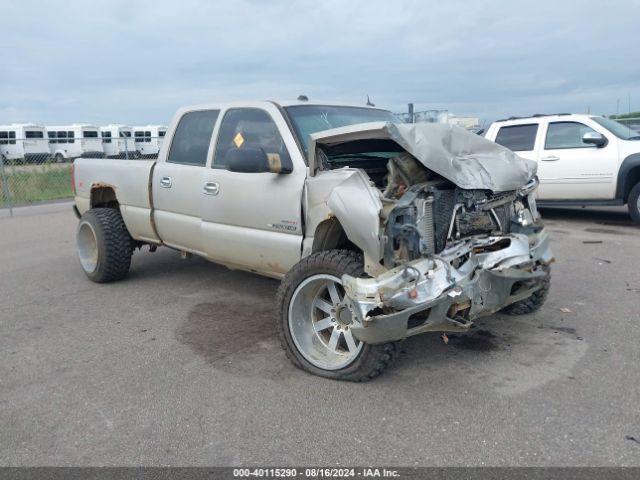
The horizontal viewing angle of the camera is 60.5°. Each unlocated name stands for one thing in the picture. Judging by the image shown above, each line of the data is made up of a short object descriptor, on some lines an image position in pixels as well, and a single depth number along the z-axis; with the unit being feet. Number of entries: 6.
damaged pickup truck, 10.94
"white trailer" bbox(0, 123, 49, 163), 94.07
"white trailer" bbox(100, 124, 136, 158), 111.96
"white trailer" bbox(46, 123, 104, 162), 105.50
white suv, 28.91
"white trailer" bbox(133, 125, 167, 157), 98.74
